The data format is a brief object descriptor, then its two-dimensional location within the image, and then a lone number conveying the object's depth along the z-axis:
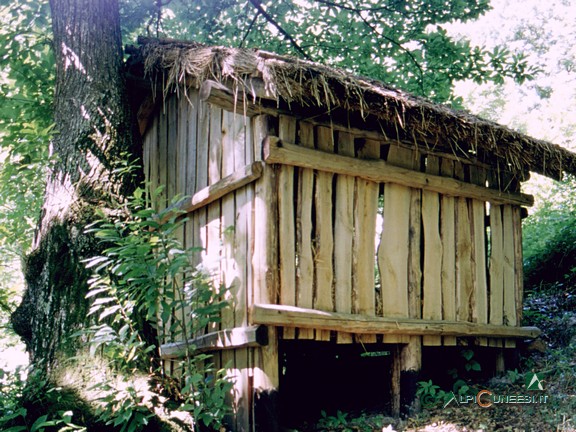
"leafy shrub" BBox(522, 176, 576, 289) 9.02
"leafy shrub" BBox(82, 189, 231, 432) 4.51
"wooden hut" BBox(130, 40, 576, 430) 5.04
